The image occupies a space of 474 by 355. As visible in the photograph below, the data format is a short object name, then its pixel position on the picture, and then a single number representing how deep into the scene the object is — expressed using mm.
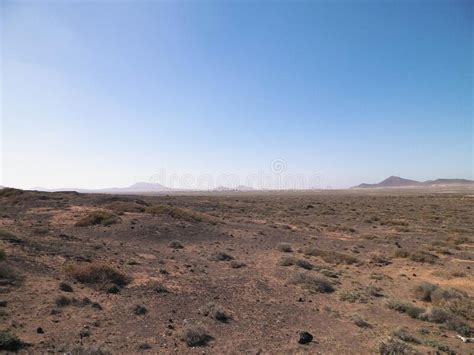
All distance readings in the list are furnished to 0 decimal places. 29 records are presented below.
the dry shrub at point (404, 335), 9328
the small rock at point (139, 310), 10555
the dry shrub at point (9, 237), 16859
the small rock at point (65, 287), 11750
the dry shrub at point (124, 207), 34031
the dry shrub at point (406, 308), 11438
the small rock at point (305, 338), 9125
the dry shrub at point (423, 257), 20048
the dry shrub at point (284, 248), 22462
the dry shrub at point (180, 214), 31984
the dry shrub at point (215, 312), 10578
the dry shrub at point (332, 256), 19531
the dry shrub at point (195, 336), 8766
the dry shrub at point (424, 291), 13422
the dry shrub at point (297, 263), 17953
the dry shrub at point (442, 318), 10404
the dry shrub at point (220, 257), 19250
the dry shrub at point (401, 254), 21156
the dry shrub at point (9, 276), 11624
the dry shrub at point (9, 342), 7479
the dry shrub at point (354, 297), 12867
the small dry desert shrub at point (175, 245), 22172
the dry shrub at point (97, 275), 12844
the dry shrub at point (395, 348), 8375
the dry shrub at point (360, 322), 10445
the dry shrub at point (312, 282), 14170
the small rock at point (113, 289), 12203
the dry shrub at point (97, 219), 26953
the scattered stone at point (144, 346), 8306
